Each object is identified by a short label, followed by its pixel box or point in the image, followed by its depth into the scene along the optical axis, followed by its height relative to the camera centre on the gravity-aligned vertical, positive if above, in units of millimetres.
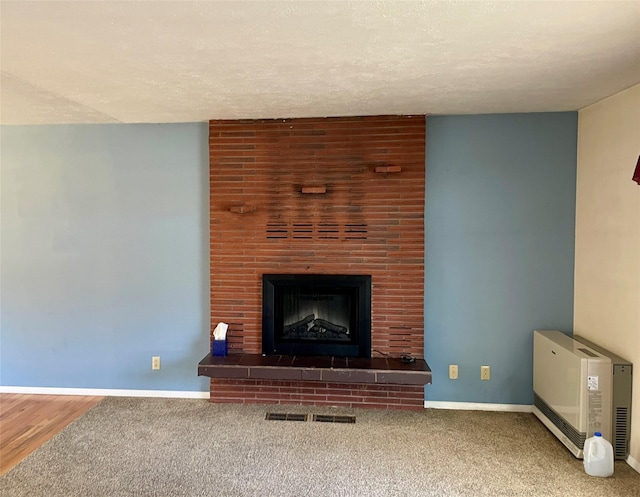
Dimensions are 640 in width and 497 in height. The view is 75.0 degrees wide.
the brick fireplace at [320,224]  3270 +117
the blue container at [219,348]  3332 -879
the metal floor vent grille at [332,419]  3107 -1356
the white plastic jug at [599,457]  2400 -1252
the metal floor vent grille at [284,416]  3133 -1353
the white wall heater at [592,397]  2514 -965
